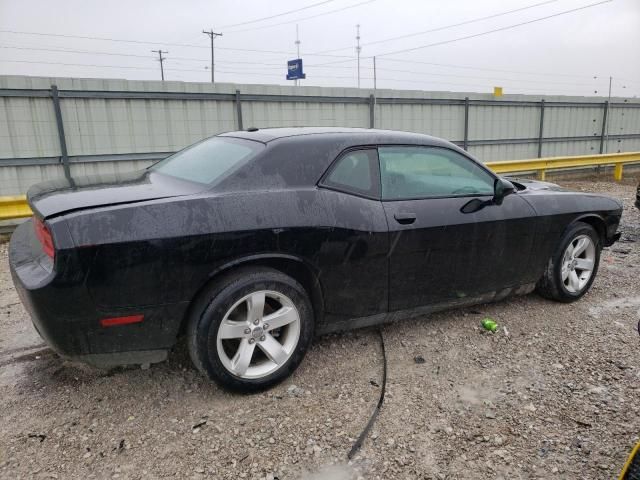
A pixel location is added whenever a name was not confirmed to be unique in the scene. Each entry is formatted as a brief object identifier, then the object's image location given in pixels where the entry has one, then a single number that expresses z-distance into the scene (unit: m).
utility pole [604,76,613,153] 16.00
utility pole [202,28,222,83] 46.47
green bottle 3.88
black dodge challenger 2.50
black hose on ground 2.51
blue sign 26.02
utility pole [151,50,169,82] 57.42
